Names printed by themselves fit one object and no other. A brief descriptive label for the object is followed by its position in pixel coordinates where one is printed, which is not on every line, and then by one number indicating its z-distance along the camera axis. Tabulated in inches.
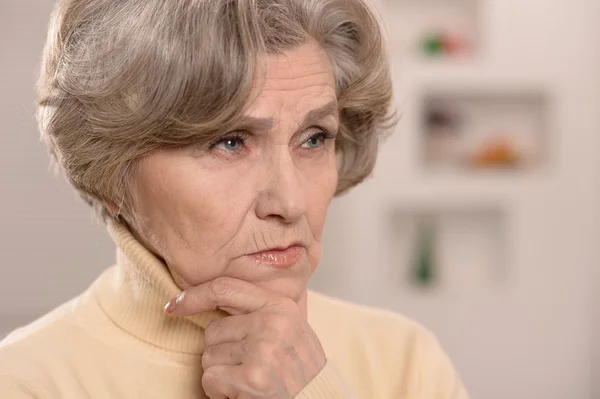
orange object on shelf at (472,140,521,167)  158.4
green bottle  158.2
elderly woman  44.6
